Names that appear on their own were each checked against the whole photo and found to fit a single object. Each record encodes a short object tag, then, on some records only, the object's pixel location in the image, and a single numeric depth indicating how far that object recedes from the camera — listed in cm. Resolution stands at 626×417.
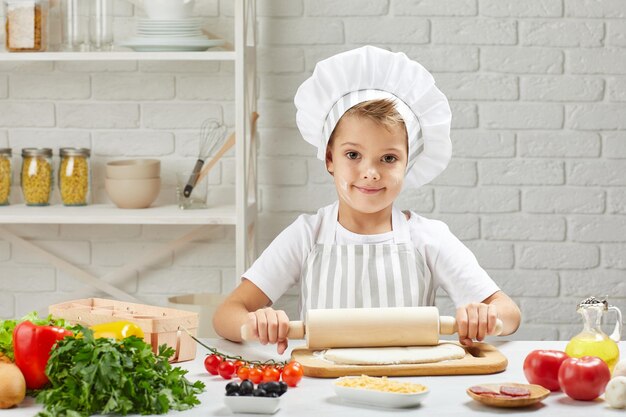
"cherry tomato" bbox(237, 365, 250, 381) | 231
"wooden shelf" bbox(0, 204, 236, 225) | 349
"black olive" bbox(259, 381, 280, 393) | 222
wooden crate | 245
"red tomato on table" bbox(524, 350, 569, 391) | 231
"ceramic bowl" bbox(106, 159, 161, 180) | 362
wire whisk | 375
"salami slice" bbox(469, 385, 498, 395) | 224
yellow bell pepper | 238
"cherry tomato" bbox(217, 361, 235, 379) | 238
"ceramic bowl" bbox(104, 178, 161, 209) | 362
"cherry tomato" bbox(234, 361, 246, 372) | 239
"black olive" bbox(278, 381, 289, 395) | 223
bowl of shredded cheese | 222
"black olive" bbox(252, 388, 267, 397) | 222
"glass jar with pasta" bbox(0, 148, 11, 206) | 365
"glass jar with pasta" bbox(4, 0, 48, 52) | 356
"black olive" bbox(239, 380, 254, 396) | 222
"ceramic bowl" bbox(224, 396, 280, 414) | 221
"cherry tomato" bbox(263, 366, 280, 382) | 231
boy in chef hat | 274
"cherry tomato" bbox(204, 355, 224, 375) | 241
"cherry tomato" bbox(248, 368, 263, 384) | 231
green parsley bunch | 219
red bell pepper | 228
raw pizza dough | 240
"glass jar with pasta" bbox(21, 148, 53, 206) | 364
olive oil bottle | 239
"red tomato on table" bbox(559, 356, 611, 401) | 225
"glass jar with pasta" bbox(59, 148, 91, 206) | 363
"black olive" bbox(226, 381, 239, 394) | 223
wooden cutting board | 238
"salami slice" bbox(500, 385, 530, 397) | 224
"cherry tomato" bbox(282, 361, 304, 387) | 233
